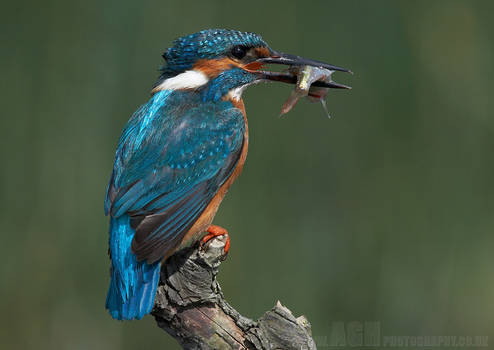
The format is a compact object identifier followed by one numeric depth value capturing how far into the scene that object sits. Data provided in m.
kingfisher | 5.52
